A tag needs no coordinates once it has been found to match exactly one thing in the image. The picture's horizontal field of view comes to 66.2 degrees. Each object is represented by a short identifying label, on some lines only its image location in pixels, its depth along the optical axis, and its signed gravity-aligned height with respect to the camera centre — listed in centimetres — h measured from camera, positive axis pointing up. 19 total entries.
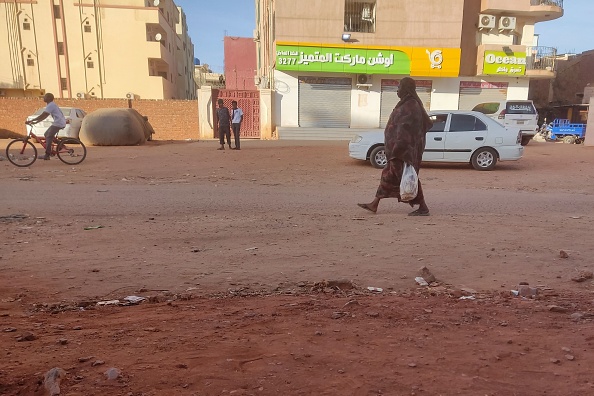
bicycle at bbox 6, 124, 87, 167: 1112 -86
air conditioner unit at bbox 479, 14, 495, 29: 2648 +552
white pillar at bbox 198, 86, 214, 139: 2428 +19
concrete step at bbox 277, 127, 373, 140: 2370 -84
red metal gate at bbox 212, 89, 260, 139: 2461 +58
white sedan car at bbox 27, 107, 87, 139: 1758 -31
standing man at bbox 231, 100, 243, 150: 1664 -9
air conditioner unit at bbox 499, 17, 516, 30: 2691 +551
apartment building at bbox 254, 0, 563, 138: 2403 +333
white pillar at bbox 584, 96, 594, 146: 2058 -55
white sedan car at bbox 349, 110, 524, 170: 1180 -63
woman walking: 613 -29
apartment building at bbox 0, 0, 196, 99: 3012 +451
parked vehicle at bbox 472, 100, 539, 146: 1927 +10
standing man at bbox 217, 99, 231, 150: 1616 -19
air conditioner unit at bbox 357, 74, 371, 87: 2517 +207
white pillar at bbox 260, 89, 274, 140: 2419 +14
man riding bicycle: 1086 -12
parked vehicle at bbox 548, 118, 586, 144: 2330 -72
